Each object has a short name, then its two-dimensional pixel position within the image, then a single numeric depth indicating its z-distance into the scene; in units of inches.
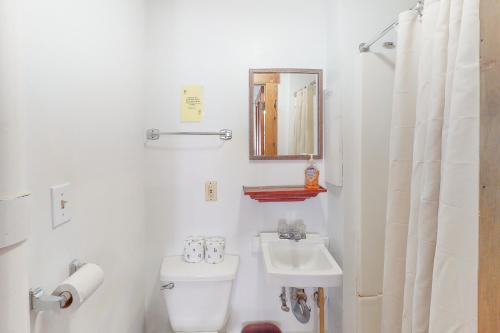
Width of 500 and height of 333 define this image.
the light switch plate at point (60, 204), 33.6
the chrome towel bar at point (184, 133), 68.5
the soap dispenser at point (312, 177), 69.1
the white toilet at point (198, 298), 62.3
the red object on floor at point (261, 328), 71.4
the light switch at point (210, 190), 70.8
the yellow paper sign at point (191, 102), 69.5
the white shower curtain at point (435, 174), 31.1
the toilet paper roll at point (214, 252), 66.6
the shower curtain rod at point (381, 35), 42.5
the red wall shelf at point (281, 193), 65.5
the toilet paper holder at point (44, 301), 28.6
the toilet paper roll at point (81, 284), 31.8
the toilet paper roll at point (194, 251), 66.9
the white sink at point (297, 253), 64.9
